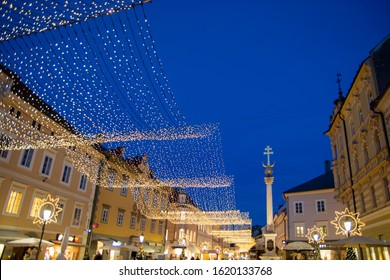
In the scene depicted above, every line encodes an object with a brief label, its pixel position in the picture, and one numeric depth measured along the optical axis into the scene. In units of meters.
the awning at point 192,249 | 40.37
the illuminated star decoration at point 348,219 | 13.13
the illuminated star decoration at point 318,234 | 19.31
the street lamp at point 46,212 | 11.04
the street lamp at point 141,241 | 24.09
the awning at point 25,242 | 15.21
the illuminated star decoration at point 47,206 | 11.13
